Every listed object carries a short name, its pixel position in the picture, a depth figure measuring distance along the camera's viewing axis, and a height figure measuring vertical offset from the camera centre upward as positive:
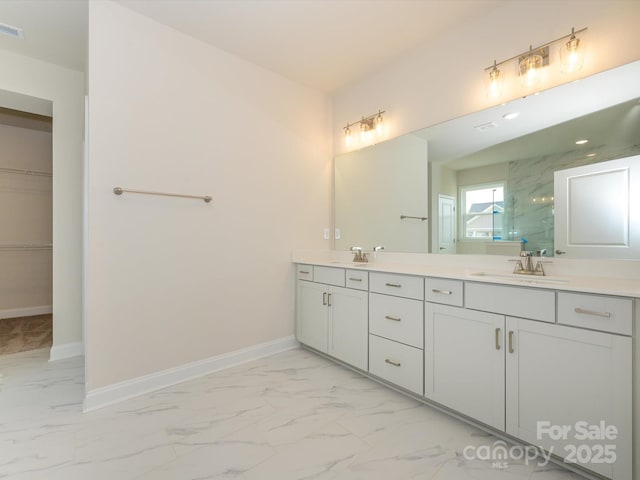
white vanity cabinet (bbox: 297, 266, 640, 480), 1.25 -0.59
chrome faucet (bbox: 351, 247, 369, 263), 2.88 -0.16
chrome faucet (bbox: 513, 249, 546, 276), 1.85 -0.16
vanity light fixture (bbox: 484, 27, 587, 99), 1.74 +1.06
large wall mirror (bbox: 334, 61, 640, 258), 1.68 +0.50
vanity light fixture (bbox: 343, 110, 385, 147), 2.82 +1.05
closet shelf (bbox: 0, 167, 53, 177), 4.11 +0.92
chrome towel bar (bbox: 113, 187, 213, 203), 1.99 +0.32
